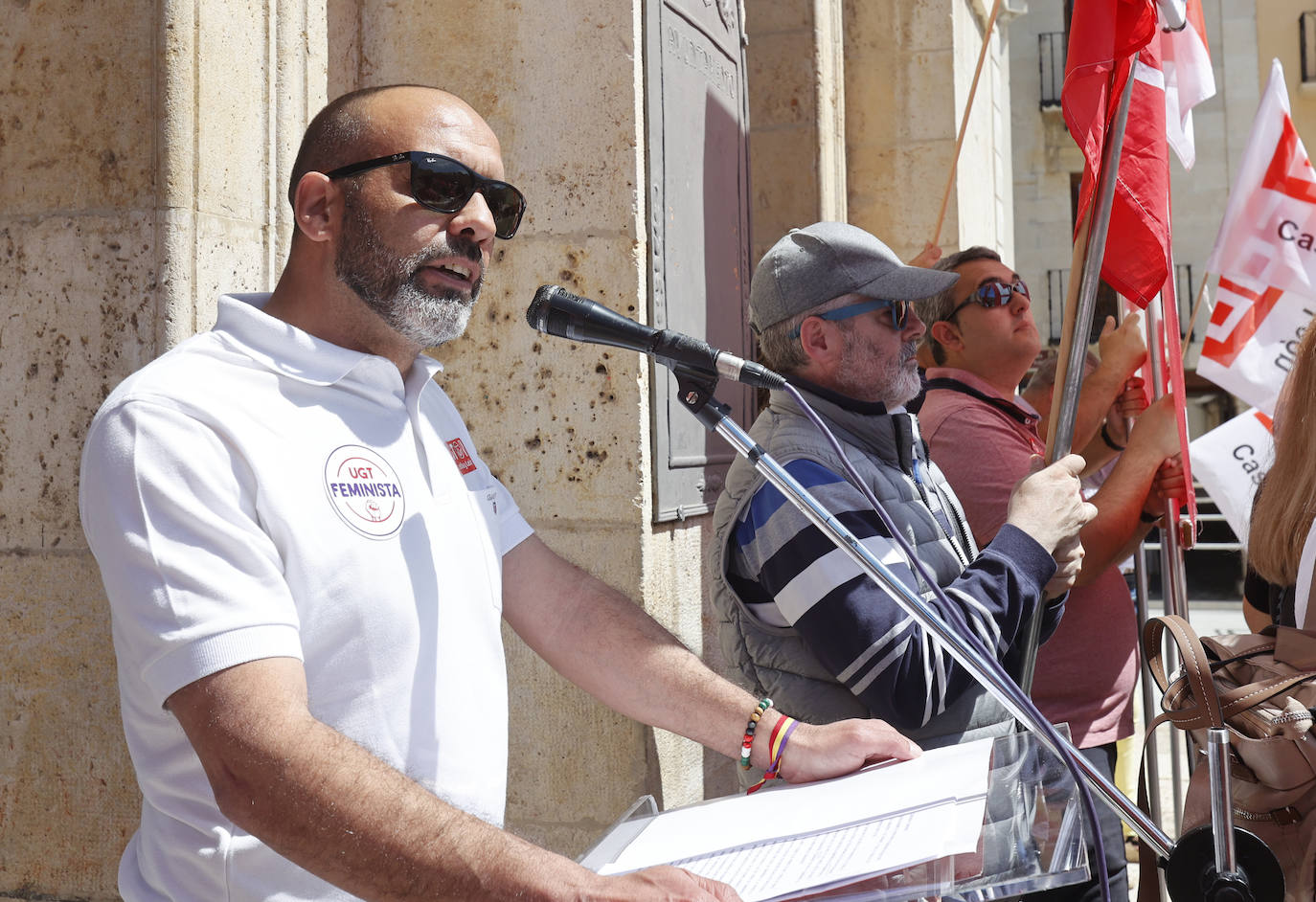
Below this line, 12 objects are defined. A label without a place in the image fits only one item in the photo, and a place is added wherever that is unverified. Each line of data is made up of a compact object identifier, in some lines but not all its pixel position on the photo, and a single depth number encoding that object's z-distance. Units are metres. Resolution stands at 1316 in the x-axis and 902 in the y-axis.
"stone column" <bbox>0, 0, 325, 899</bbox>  2.35
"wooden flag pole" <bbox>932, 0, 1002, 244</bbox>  3.94
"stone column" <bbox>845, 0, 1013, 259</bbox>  6.50
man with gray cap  2.16
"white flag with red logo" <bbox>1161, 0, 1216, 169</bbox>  3.37
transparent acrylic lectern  1.19
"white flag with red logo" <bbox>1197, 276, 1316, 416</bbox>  4.64
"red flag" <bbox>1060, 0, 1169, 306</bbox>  2.78
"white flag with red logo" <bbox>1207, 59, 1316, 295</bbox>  4.50
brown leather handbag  1.80
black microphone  1.68
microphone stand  1.56
